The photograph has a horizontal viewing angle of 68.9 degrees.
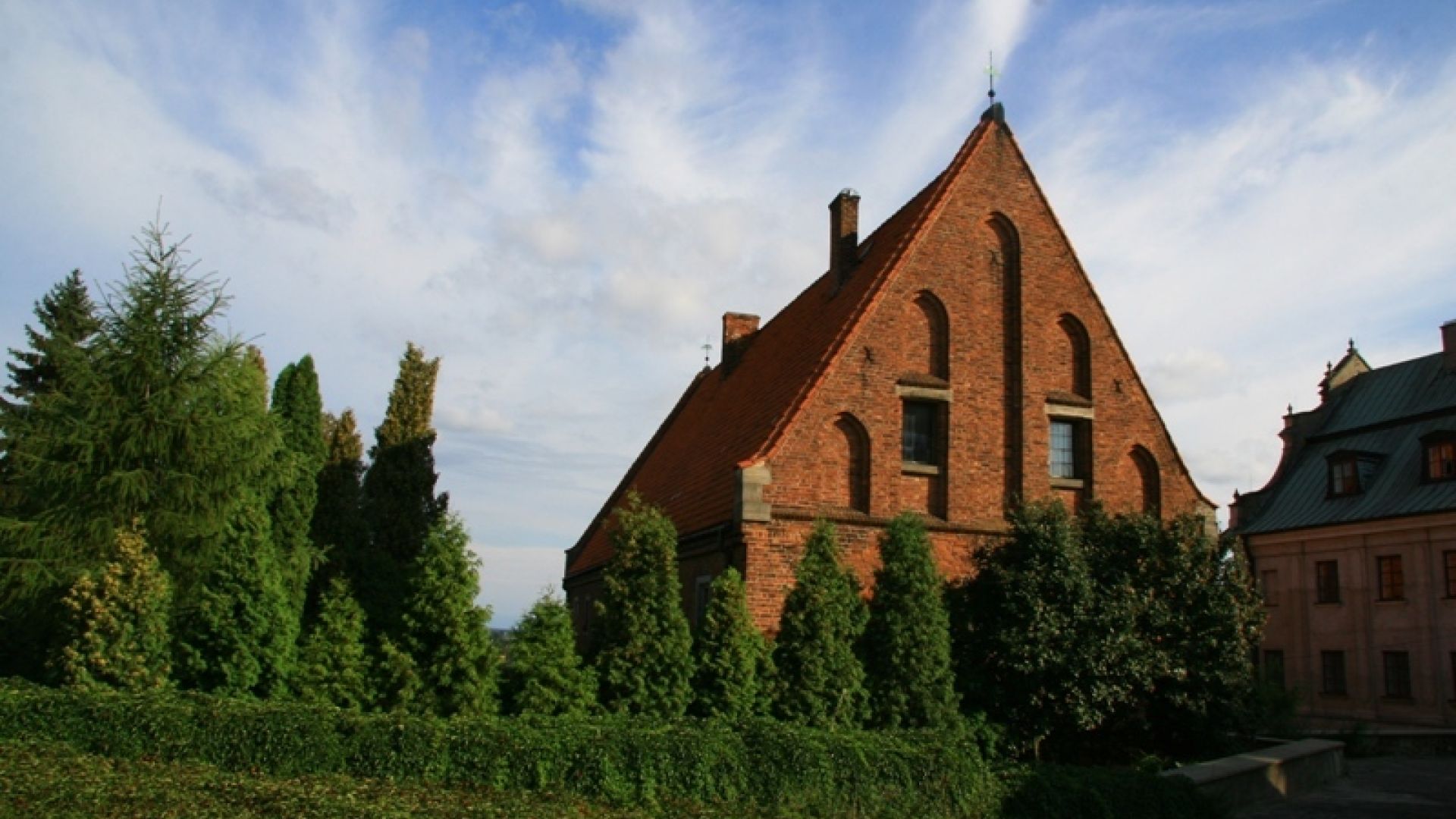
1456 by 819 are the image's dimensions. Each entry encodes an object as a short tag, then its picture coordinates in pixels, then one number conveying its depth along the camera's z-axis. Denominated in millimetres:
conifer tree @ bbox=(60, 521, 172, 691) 12602
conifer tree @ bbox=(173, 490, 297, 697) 13141
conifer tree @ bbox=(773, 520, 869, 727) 14266
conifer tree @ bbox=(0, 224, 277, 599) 14219
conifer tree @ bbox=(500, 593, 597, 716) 13141
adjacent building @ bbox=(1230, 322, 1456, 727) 30344
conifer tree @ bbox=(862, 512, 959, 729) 14633
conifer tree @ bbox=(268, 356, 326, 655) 14719
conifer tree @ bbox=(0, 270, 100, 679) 14070
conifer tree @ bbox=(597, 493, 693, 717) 13625
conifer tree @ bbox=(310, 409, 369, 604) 16125
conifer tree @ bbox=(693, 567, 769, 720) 13906
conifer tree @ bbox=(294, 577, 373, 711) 13023
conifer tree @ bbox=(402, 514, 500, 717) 13039
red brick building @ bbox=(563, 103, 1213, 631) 16859
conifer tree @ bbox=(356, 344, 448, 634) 16781
